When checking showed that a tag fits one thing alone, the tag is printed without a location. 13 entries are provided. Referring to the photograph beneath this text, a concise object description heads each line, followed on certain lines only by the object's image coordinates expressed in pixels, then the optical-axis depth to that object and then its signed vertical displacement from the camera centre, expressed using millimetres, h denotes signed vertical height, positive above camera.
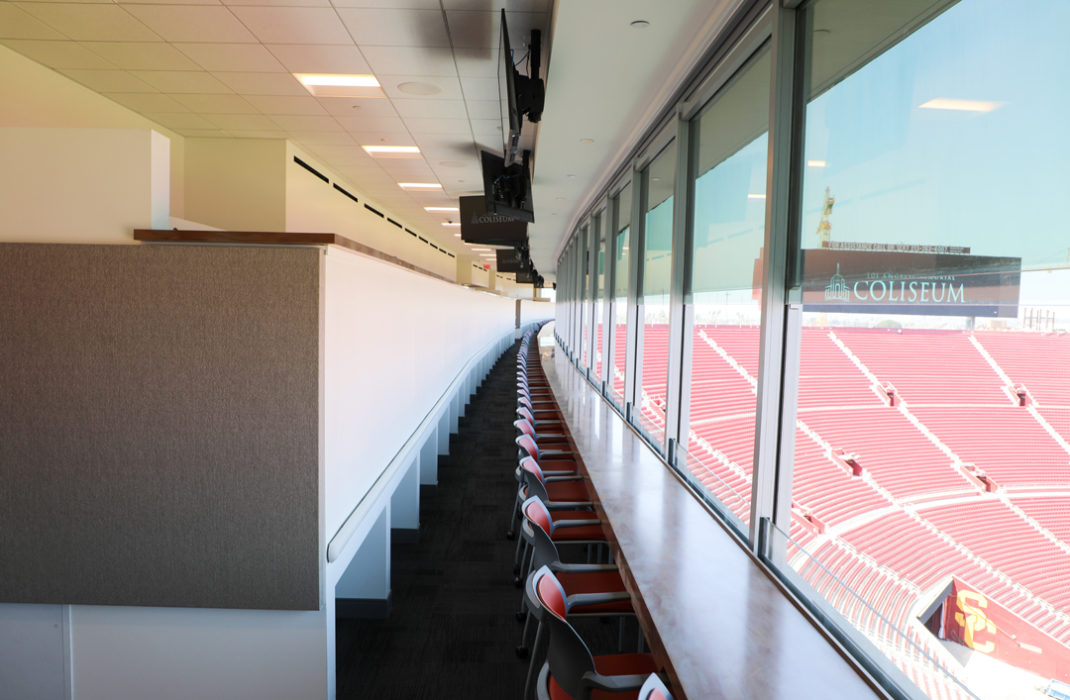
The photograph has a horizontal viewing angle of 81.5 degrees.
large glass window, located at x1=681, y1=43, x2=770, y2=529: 2584 +383
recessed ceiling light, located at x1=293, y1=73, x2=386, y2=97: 4734 +1775
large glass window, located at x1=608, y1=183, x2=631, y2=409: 5977 +265
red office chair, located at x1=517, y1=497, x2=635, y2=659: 2190 -991
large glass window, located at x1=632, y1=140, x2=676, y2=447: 4059 +199
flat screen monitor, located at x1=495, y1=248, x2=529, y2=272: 12555 +1127
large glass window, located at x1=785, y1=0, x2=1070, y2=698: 1194 +146
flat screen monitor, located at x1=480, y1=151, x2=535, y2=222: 5176 +1069
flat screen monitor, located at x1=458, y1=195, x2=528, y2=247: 6938 +1005
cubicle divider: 1950 -526
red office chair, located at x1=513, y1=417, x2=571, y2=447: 4754 -949
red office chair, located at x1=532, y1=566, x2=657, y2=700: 1590 -928
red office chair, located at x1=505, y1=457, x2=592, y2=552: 3043 -983
